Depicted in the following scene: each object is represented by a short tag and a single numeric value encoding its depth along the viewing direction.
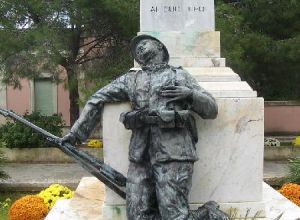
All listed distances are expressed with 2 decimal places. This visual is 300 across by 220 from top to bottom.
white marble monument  4.46
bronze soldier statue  4.09
